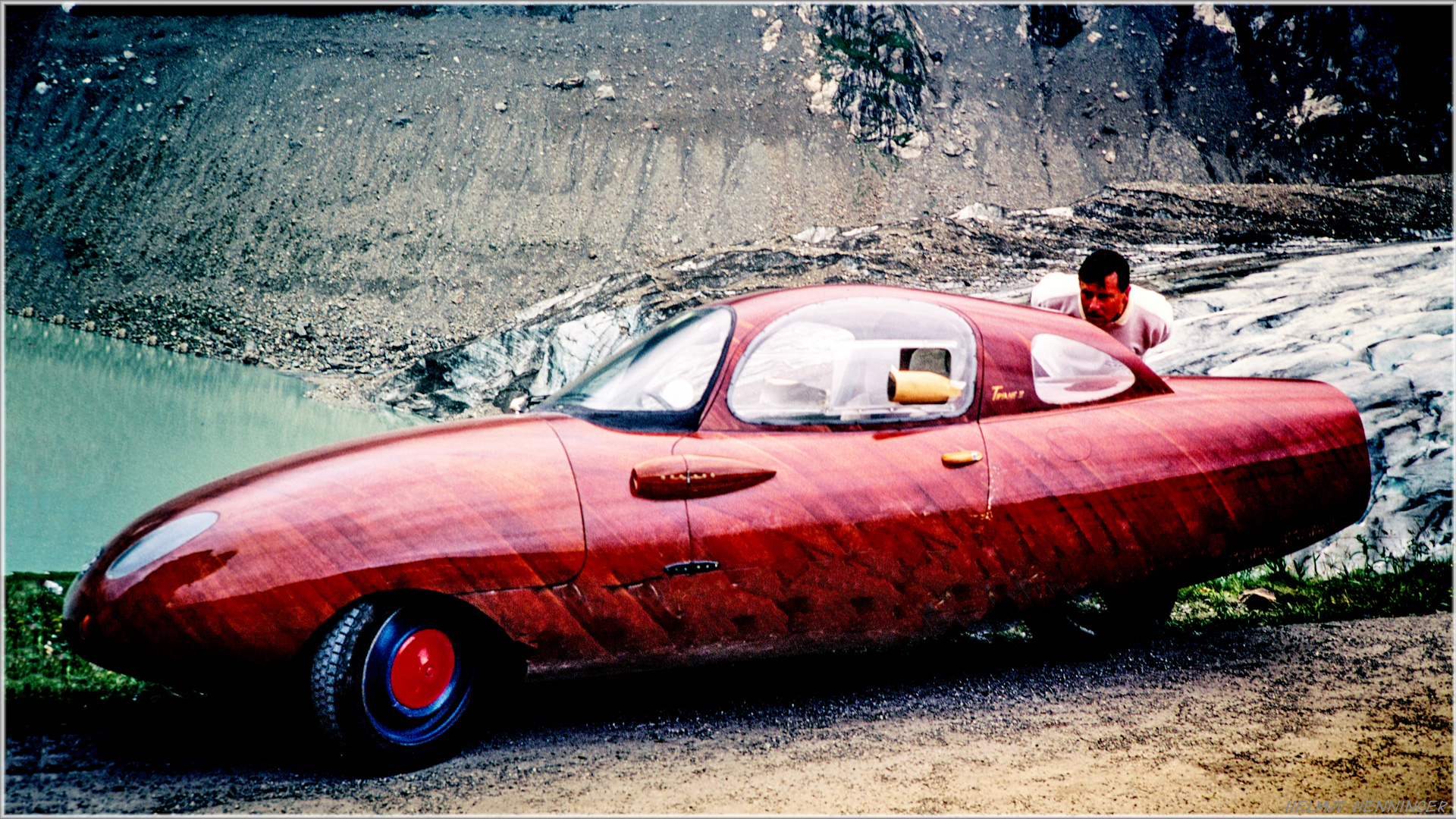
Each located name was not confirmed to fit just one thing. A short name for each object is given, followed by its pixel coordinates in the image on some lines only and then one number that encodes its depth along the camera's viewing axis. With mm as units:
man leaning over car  4398
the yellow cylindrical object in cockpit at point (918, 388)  2891
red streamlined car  2428
